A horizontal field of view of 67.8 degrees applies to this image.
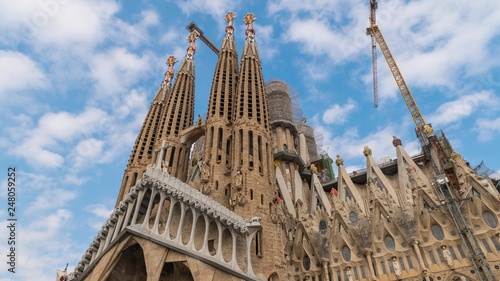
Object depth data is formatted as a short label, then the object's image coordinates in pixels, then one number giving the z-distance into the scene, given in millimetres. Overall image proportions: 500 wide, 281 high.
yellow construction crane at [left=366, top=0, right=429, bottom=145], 35938
